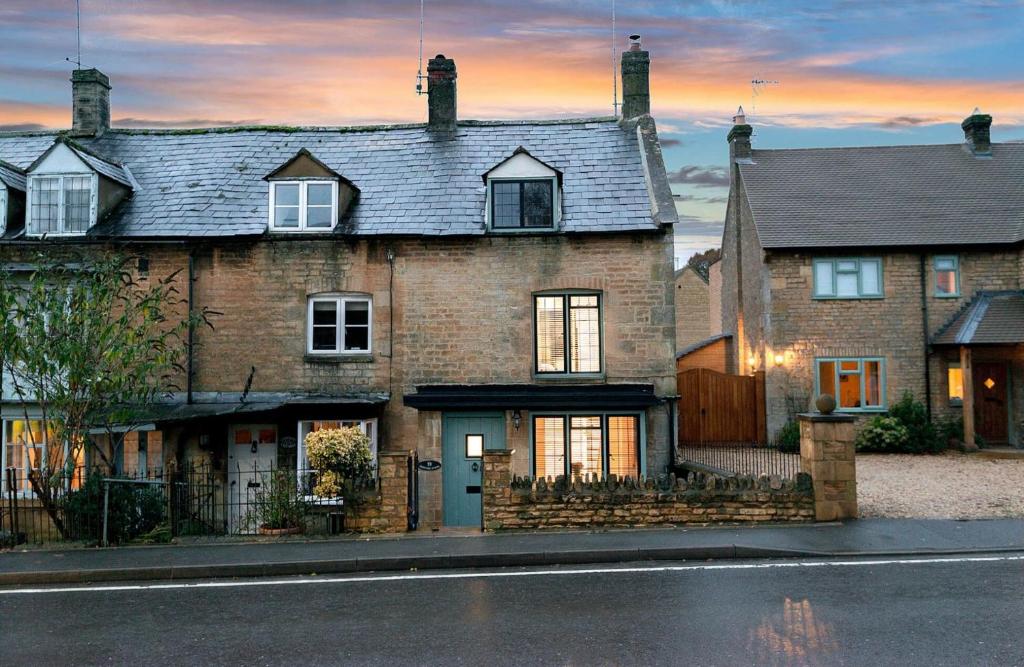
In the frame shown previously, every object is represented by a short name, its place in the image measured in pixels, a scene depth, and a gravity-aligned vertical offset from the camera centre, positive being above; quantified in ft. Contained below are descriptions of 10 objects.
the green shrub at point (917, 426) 77.46 -4.24
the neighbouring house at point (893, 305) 81.51 +7.87
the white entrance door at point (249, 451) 61.36 -4.67
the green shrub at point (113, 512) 44.47 -6.72
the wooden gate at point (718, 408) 86.33 -2.50
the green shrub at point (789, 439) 79.20 -5.45
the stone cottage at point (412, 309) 59.16 +5.90
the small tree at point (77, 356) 46.32 +2.07
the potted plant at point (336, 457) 48.62 -4.15
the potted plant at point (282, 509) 46.26 -6.97
